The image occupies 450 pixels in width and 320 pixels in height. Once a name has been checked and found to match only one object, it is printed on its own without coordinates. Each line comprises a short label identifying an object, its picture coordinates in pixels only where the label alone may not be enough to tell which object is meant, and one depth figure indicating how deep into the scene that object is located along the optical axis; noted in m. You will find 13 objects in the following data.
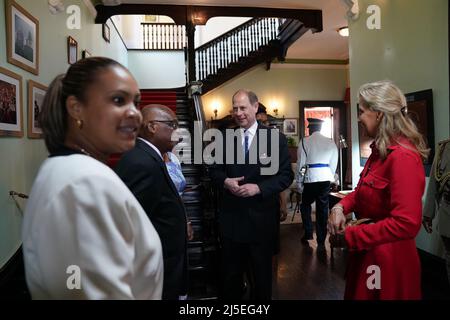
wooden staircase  8.18
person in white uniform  4.77
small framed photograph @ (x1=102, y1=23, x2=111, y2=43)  6.00
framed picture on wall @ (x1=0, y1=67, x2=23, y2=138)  2.41
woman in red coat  1.29
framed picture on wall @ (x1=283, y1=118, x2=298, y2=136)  9.17
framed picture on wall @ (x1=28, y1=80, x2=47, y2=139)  2.90
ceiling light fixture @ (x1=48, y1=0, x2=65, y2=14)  3.31
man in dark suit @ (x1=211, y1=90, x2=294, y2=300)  2.25
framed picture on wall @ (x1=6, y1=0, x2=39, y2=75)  2.50
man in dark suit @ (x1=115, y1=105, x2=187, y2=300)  1.42
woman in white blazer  0.68
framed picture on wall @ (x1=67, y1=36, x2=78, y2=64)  3.94
